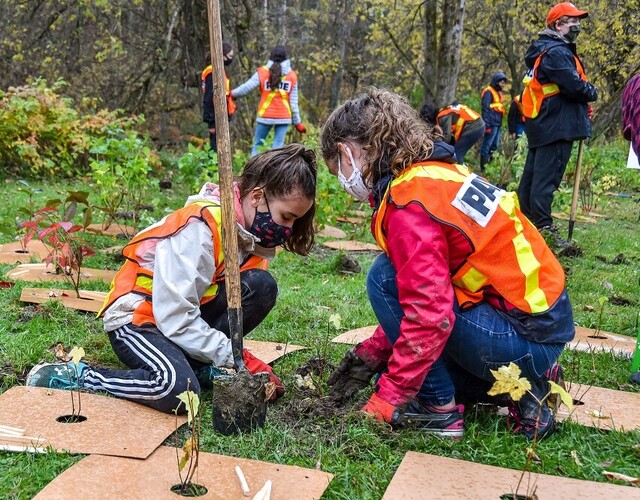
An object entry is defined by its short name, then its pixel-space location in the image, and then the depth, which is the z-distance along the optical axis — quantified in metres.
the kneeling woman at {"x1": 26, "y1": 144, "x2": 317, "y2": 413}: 2.38
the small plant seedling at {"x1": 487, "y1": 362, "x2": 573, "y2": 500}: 1.64
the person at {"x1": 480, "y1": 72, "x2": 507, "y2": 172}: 12.48
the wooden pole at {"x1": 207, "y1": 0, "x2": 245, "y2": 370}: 2.14
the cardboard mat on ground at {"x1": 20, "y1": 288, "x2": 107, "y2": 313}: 3.53
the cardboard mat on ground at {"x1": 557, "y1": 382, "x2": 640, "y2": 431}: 2.41
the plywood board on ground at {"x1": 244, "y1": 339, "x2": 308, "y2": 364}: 2.99
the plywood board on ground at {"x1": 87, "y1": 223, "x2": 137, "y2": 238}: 5.55
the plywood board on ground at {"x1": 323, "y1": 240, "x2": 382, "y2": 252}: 5.81
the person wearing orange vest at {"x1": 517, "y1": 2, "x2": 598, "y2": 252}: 5.44
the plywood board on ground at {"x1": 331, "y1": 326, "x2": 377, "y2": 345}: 3.31
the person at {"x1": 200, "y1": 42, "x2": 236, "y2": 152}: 8.52
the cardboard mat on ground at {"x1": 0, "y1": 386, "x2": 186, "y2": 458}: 2.04
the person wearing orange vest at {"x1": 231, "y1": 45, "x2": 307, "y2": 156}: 8.84
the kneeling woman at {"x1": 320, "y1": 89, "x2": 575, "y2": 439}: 2.09
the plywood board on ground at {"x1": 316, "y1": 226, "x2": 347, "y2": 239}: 6.27
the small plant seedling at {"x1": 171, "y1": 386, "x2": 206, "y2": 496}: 1.73
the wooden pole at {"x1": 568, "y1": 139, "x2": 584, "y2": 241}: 5.94
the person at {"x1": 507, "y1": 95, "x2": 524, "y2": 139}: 11.62
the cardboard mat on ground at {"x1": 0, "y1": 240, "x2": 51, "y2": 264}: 4.56
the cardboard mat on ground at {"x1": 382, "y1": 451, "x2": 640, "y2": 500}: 1.87
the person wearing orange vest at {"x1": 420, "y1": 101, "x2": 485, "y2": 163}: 8.08
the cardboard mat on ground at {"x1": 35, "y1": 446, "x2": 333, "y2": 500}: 1.78
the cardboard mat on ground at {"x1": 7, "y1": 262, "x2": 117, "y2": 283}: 4.07
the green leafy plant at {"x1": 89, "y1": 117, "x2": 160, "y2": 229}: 5.25
